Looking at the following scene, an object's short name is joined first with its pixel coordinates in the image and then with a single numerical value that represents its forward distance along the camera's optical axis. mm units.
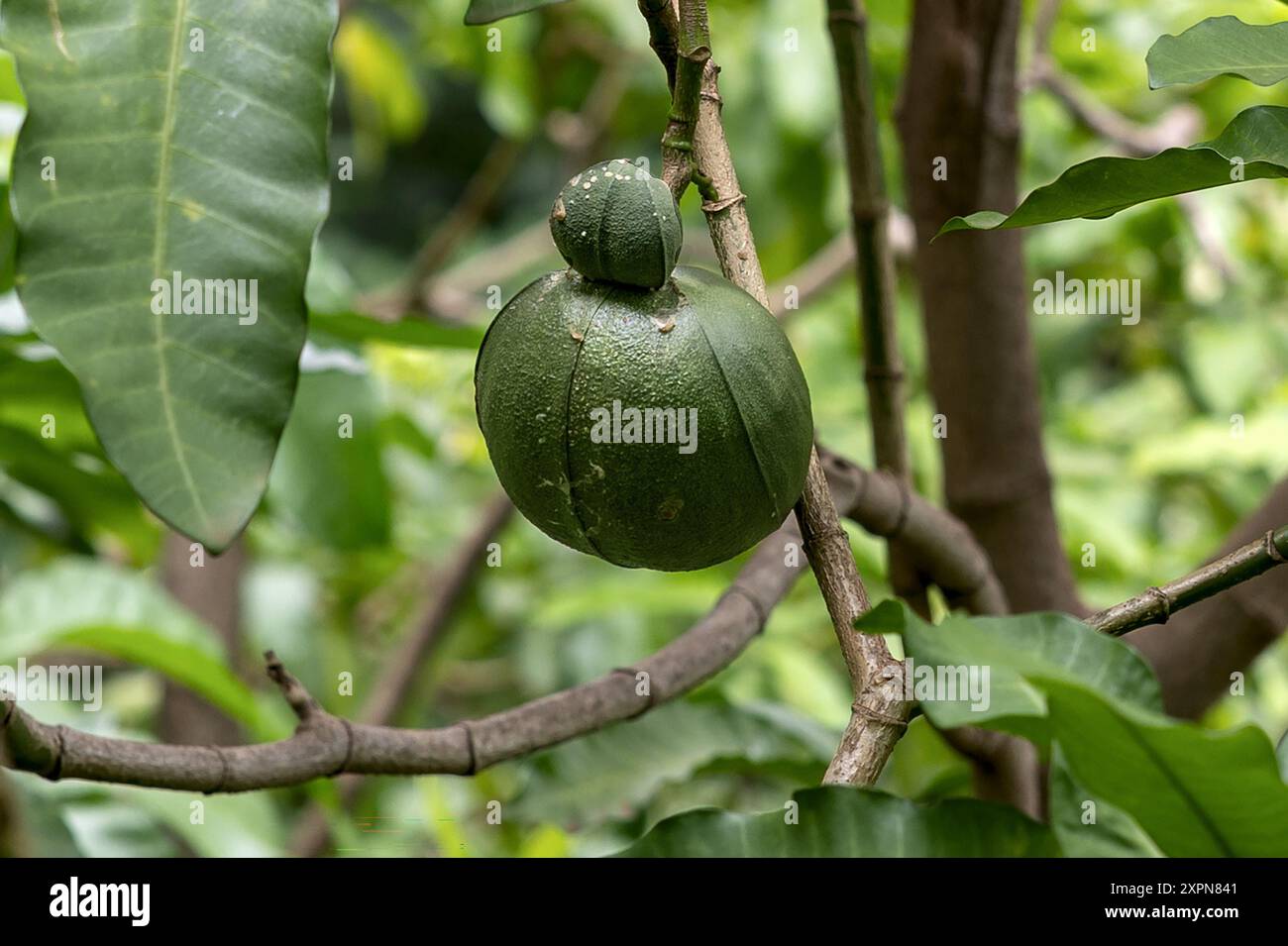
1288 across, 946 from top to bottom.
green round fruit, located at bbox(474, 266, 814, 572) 1286
